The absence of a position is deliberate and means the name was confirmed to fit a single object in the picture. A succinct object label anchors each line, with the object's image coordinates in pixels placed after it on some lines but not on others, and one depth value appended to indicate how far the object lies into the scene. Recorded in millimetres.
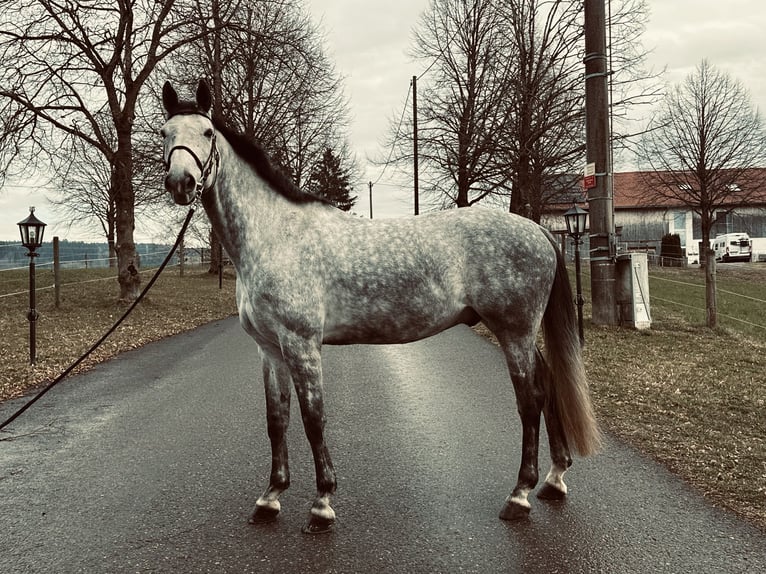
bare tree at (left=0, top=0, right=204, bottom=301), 14117
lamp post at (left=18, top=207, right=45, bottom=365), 8719
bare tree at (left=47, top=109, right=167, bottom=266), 16969
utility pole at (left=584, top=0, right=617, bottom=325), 10312
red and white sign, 10453
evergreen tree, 31672
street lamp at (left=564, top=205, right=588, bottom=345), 10547
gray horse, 3363
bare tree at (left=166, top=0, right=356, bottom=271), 15062
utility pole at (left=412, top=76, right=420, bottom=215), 24094
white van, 41469
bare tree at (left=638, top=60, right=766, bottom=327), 30438
